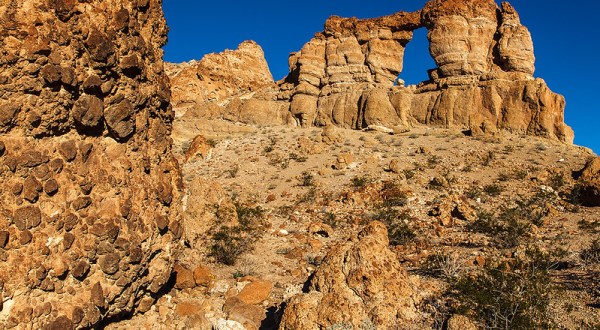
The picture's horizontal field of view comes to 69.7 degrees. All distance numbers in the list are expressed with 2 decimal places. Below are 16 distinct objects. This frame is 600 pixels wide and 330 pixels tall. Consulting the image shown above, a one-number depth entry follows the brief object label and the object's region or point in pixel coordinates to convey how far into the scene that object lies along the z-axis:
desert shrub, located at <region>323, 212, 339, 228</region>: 11.96
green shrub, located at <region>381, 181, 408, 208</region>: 13.58
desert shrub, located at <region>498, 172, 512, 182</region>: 15.93
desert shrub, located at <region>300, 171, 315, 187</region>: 16.39
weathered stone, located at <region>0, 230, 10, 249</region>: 4.17
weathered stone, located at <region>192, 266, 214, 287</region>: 7.38
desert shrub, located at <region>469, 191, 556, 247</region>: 9.70
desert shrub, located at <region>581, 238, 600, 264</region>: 7.47
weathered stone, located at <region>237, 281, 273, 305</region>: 6.93
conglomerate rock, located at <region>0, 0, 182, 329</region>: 4.31
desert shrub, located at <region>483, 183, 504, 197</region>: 14.48
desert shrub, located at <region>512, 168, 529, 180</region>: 16.00
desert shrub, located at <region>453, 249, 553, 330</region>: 5.14
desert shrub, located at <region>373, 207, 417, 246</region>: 10.43
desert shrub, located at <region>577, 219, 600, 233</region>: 9.96
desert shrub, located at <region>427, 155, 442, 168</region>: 18.17
